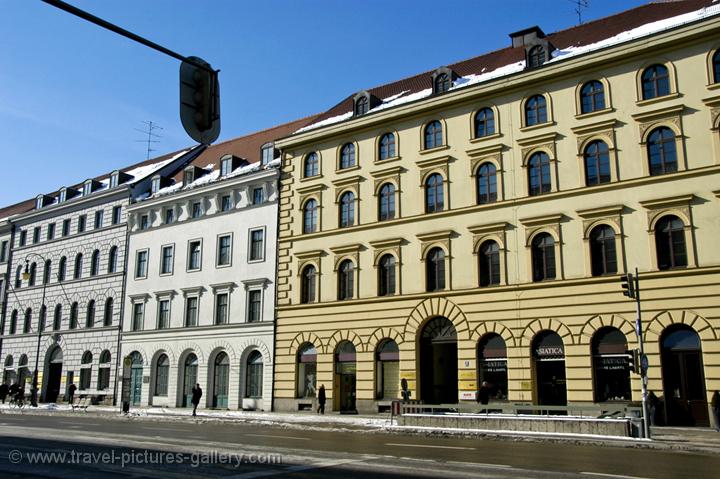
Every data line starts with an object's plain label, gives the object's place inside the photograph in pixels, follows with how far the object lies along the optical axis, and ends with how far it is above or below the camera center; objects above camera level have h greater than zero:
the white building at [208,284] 43.03 +6.51
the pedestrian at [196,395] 37.94 -0.78
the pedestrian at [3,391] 52.27 -0.75
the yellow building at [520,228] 28.92 +7.38
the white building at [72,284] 52.91 +8.04
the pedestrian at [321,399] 37.16 -1.00
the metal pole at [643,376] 22.73 +0.15
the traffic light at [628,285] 24.61 +3.37
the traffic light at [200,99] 8.63 +3.55
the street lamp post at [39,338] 50.67 +3.57
